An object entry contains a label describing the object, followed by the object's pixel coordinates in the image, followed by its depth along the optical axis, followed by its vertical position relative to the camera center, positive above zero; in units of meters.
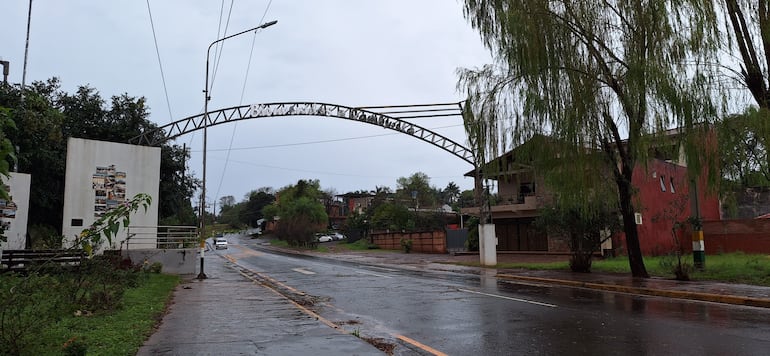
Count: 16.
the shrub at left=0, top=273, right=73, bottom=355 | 5.77 -0.93
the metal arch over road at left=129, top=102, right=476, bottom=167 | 27.15 +6.29
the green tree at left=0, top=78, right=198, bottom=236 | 21.31 +4.44
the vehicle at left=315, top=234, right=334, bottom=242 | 77.04 -0.53
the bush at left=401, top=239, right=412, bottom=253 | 44.72 -0.95
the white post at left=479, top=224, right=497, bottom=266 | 26.58 -0.54
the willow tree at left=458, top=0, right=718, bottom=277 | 14.33 +4.66
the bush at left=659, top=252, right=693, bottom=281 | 16.48 -1.20
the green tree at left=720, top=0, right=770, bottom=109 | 13.53 +4.80
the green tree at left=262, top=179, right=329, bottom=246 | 58.78 +1.59
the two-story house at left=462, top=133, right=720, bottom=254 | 29.11 +1.42
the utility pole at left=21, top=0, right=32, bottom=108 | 22.84 +8.28
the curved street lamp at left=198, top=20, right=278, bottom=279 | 21.30 +4.52
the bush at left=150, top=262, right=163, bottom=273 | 21.91 -1.32
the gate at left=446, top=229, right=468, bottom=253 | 39.84 -0.49
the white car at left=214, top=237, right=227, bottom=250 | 62.06 -1.06
